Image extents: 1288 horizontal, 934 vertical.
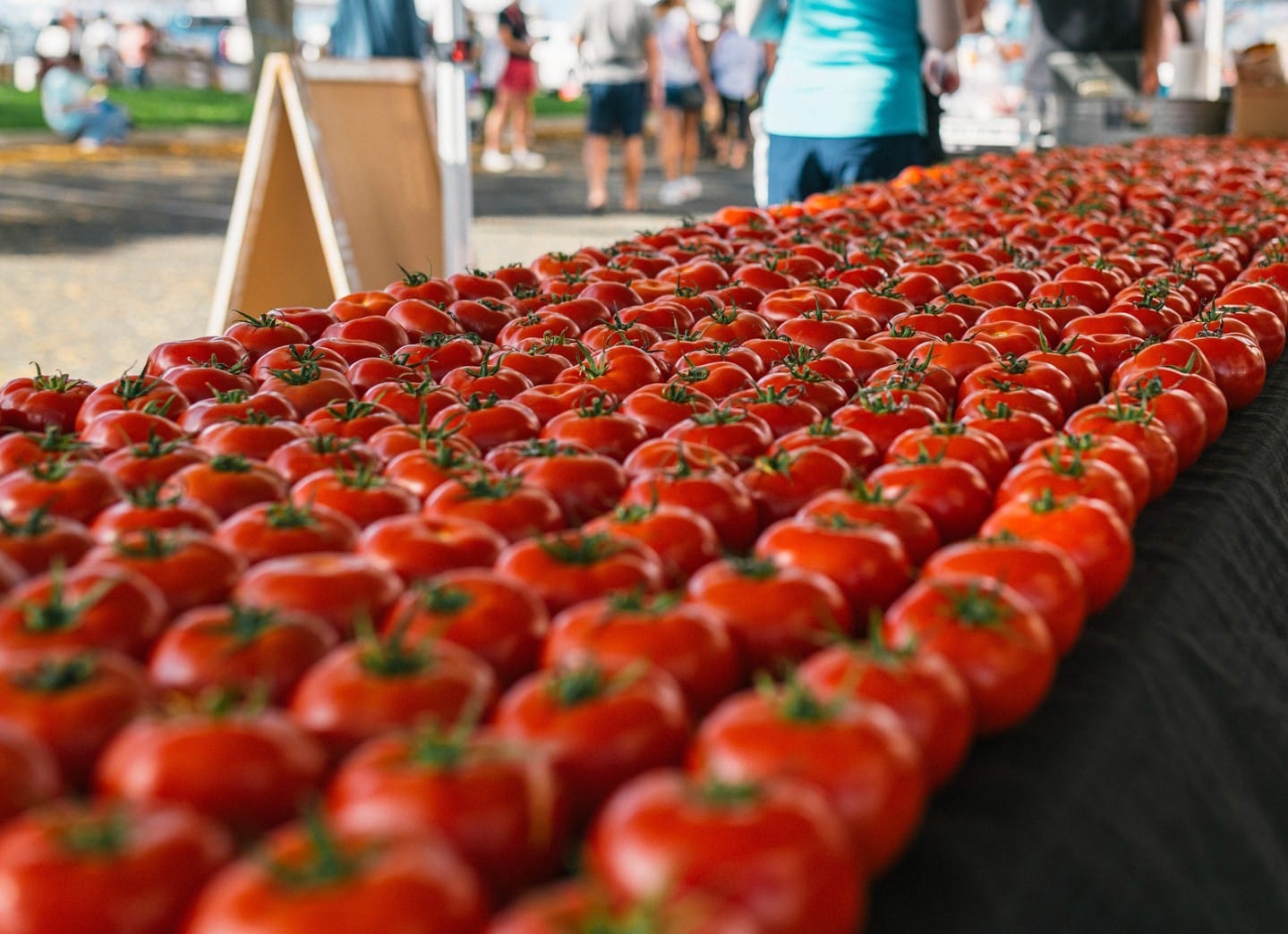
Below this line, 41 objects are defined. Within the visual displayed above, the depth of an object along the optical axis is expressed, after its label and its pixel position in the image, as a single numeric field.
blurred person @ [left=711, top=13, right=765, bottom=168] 15.98
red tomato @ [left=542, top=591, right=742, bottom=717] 1.15
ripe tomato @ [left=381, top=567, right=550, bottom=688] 1.18
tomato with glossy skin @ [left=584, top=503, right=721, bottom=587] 1.41
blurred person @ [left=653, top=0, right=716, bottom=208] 12.93
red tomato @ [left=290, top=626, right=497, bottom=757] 1.04
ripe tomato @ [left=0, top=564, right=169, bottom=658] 1.13
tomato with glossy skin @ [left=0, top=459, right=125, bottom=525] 1.50
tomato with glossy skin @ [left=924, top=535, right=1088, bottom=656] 1.34
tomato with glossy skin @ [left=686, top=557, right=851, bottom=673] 1.24
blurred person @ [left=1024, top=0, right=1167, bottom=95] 8.21
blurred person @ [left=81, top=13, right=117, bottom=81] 27.73
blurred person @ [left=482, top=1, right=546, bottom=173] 14.02
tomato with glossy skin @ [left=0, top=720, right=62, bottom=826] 0.95
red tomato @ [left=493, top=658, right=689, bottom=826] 1.02
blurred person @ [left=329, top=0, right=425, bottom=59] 7.18
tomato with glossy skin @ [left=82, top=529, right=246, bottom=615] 1.27
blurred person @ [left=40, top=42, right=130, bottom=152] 16.28
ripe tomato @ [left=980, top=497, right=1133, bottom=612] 1.47
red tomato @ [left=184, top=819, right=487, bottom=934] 0.81
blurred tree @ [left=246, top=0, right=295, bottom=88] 14.71
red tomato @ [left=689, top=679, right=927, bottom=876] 0.98
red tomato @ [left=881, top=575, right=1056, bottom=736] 1.20
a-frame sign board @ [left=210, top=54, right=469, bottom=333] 5.12
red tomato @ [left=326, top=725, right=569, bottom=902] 0.92
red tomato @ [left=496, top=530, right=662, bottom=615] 1.29
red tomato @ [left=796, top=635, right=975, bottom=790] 1.09
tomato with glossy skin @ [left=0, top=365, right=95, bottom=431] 2.01
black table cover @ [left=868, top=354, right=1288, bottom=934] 1.09
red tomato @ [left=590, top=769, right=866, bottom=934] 0.87
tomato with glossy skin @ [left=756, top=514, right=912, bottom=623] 1.36
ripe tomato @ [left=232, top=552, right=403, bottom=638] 1.22
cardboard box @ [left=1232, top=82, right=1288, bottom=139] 7.87
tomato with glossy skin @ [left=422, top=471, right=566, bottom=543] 1.47
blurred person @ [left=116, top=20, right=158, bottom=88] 30.55
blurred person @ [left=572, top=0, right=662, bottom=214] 11.07
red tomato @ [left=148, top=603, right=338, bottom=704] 1.11
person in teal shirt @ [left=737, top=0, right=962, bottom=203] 4.96
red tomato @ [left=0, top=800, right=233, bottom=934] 0.84
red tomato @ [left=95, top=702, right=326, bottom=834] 0.95
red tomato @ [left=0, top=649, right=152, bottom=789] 1.01
